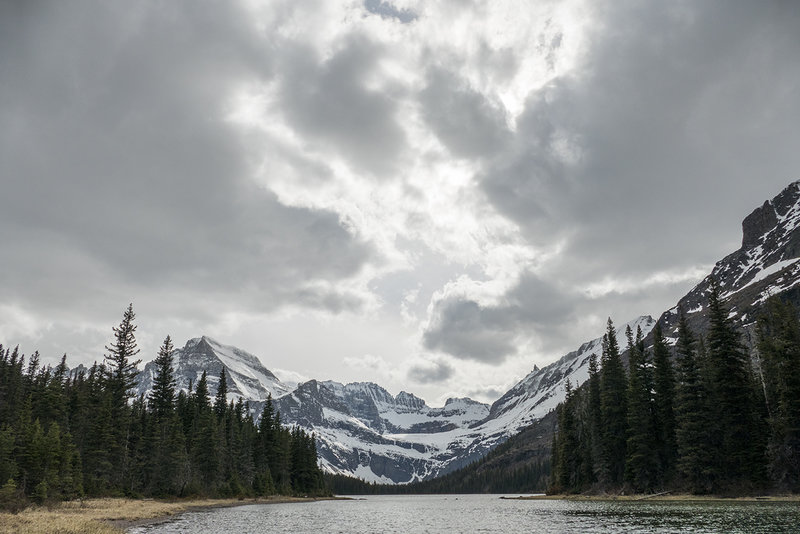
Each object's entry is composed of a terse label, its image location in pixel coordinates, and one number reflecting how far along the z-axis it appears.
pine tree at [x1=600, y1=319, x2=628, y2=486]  82.69
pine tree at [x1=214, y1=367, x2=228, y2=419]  114.69
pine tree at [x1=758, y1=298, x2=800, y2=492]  55.31
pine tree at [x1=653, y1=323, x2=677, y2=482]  72.94
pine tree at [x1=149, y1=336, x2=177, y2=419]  89.79
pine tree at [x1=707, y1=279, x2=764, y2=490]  59.41
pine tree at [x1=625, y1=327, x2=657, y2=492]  73.81
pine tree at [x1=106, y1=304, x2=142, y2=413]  76.75
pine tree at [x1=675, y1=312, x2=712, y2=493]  62.31
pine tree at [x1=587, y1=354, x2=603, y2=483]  85.69
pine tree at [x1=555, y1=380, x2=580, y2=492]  100.69
